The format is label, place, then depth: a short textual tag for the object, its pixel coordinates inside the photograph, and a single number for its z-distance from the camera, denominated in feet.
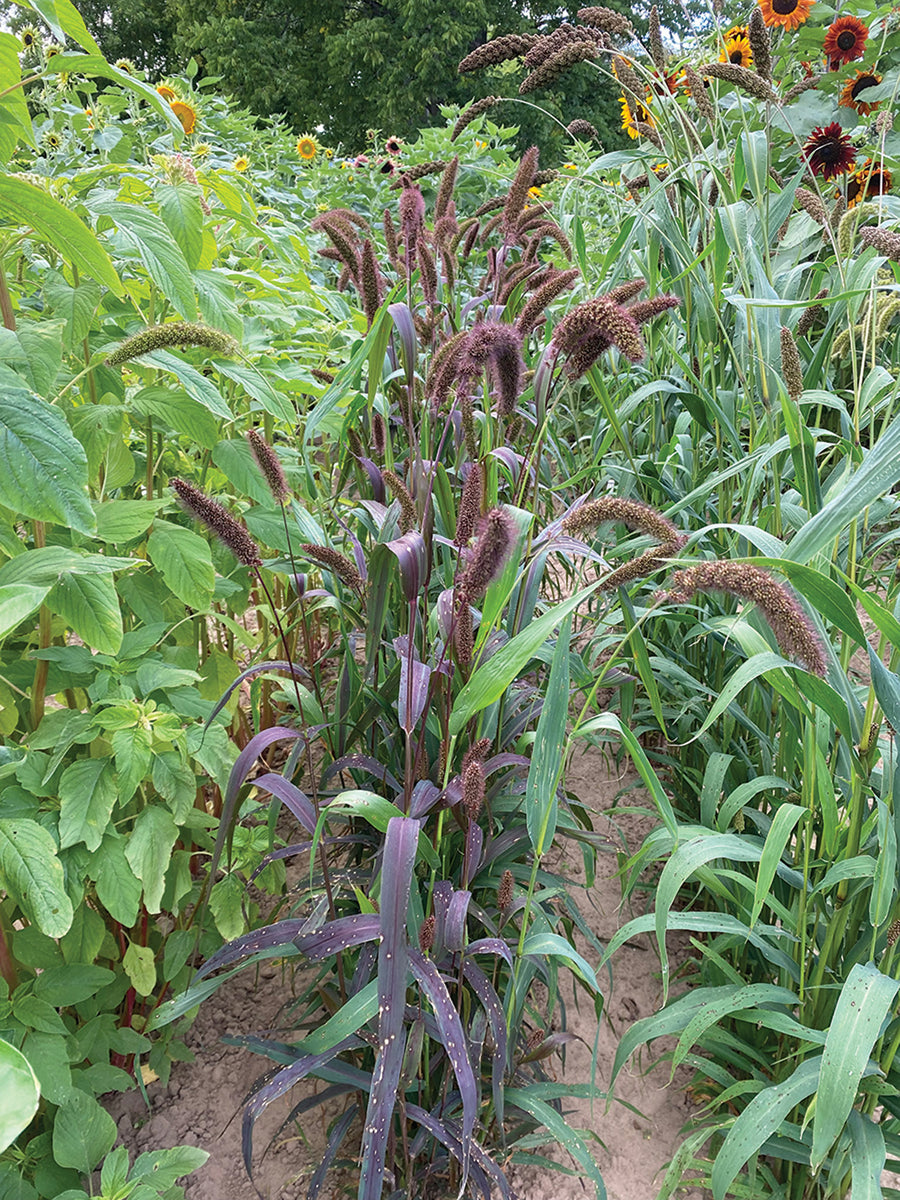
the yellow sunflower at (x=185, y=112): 10.84
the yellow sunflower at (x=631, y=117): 9.55
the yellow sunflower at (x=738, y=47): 9.96
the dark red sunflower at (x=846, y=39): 9.68
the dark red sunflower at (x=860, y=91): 9.75
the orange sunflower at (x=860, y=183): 8.67
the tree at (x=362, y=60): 45.62
